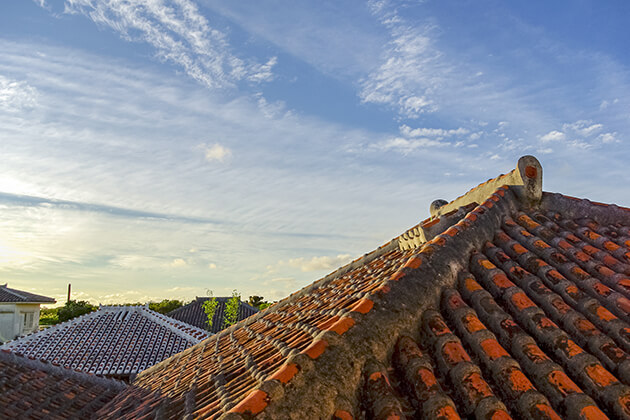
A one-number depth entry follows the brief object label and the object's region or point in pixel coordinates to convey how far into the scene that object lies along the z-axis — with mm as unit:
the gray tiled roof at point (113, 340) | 19094
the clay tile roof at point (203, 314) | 39969
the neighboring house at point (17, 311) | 40719
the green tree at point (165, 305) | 54925
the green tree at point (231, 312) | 39756
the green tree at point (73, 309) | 45938
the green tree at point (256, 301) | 56750
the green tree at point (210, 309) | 39875
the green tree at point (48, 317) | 52856
